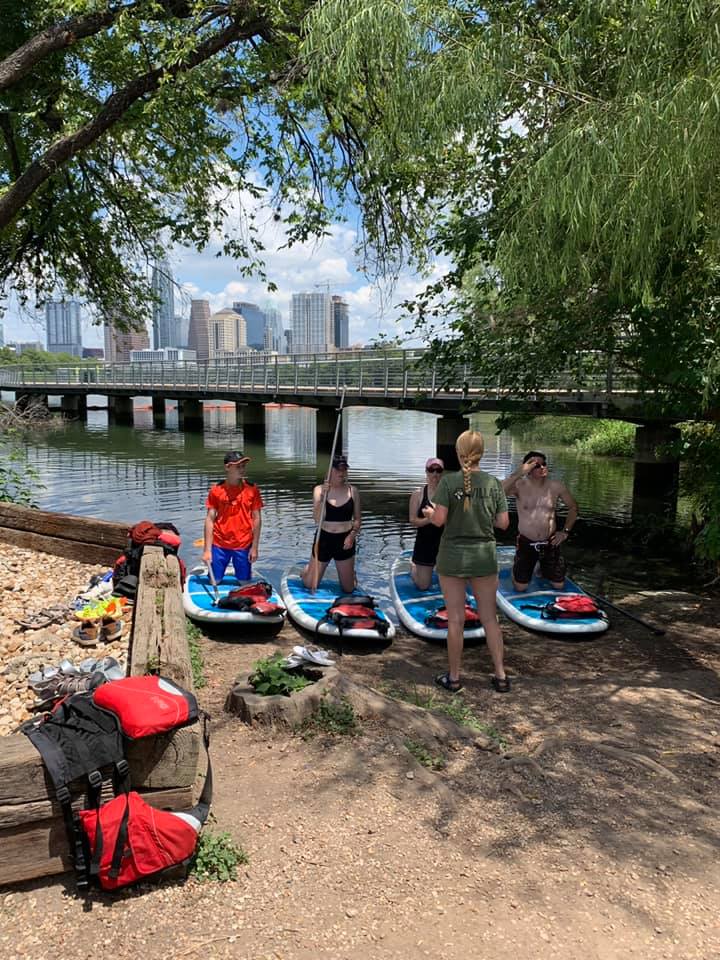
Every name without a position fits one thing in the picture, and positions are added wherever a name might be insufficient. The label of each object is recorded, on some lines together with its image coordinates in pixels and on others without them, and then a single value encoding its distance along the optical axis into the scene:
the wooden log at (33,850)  2.70
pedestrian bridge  12.27
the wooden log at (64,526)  7.82
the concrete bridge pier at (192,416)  40.19
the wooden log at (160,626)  3.78
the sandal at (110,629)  5.44
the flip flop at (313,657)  4.68
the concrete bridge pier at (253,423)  34.41
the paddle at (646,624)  7.16
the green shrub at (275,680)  4.34
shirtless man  7.85
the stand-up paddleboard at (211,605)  6.75
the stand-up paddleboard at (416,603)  7.04
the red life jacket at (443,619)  6.95
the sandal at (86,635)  5.33
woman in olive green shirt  5.10
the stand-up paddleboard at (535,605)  7.24
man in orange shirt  7.27
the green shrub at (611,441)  27.12
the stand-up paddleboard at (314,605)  6.77
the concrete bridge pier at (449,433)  23.86
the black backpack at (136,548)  6.37
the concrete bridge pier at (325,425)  30.15
